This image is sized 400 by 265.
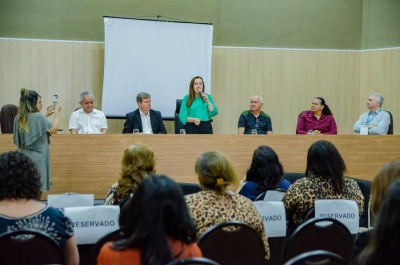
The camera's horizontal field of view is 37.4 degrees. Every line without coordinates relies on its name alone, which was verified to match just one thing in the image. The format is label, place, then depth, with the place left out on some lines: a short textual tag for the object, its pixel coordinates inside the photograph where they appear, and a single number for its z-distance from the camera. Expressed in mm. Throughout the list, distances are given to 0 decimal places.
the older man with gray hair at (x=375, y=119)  7656
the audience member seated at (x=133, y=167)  3691
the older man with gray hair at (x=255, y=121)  7812
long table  6391
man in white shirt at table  7551
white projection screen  8695
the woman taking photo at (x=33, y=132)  5629
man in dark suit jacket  7555
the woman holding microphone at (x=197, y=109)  7449
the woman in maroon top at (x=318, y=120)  7848
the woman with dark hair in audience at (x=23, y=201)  2602
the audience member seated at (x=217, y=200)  3080
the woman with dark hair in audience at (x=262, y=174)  4312
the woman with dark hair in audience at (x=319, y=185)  3912
